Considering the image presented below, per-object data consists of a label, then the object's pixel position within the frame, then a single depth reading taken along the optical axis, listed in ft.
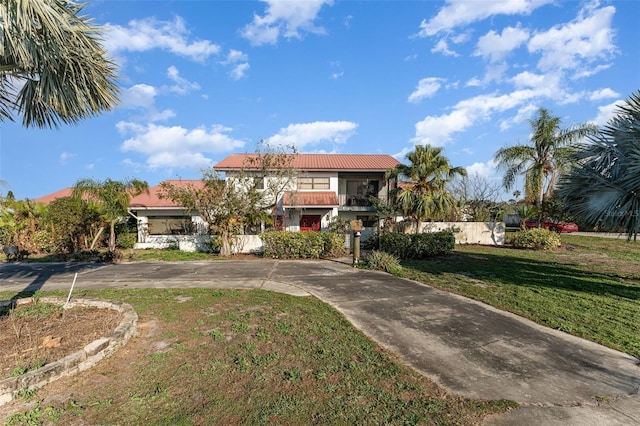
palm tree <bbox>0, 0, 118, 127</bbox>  12.51
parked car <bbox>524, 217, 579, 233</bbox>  75.76
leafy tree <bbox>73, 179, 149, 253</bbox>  51.49
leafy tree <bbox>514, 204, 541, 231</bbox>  65.16
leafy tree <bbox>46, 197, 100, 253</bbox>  53.67
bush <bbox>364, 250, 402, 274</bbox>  36.65
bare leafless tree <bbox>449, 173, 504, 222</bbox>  71.97
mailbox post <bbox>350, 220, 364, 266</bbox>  40.50
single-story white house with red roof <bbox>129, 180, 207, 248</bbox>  66.03
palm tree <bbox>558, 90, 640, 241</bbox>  24.76
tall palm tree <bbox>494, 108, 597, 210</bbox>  66.28
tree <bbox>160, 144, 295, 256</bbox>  48.70
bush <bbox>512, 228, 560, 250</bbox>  56.95
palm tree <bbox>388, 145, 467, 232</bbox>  55.01
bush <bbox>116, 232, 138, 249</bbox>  61.93
